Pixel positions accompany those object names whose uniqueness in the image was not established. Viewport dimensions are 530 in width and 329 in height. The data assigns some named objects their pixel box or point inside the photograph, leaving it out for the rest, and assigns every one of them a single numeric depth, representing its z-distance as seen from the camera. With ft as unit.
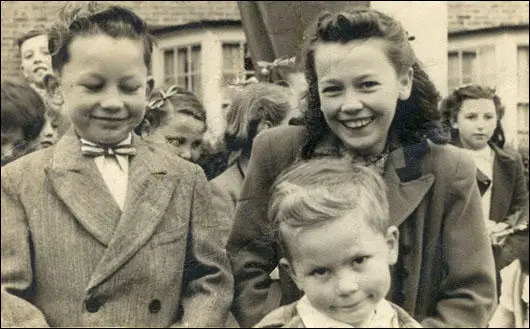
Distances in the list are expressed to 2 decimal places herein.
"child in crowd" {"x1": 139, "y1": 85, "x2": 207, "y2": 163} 6.95
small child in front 5.77
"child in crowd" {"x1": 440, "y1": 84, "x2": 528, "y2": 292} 7.97
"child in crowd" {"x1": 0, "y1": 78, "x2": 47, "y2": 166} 6.82
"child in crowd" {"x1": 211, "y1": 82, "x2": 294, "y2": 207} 6.93
